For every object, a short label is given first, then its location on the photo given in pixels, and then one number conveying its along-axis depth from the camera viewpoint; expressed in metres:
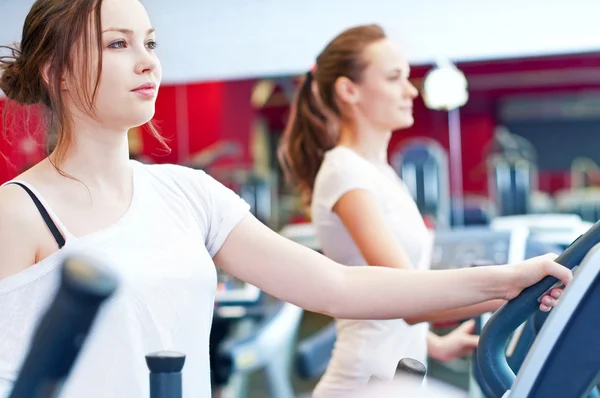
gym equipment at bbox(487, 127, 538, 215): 4.99
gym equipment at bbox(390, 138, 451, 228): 5.03
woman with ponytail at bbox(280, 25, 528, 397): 2.00
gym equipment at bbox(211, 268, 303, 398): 3.99
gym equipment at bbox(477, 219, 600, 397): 1.23
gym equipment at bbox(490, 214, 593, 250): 4.20
